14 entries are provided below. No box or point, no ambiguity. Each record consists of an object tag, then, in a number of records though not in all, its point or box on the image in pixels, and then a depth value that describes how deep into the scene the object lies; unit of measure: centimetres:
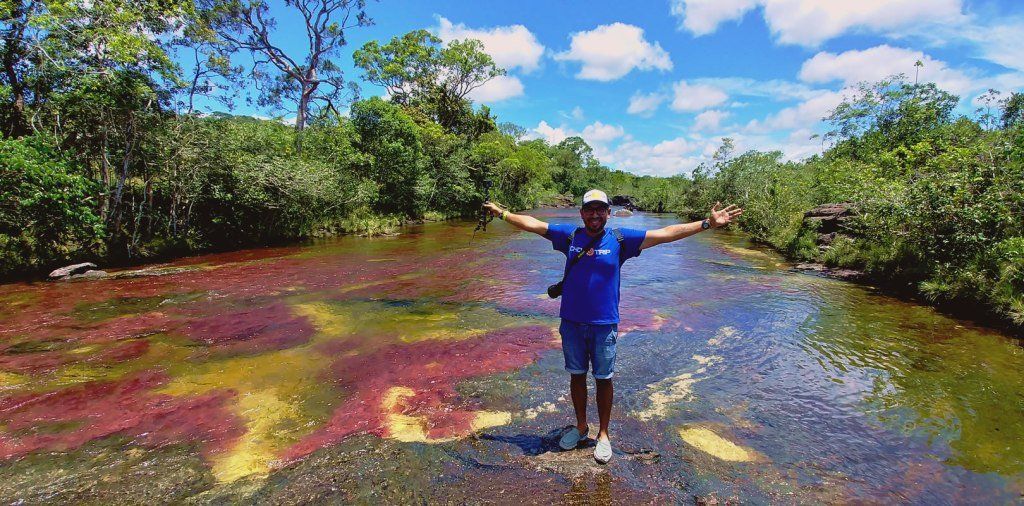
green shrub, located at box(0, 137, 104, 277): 1029
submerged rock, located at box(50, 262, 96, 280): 1124
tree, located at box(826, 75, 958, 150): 2328
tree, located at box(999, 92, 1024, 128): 2712
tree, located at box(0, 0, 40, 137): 1134
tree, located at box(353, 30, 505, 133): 3728
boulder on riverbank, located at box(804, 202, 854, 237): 1606
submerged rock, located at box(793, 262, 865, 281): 1285
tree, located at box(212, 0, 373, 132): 2839
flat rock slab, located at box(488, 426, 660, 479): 381
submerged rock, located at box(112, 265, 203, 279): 1197
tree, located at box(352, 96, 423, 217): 2662
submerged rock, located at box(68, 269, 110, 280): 1143
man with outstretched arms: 374
